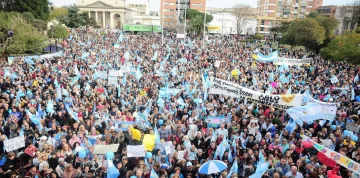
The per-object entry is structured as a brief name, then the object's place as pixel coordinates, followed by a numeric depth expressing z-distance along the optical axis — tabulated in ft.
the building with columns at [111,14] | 280.92
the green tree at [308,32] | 113.39
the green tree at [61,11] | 233.35
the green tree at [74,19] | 195.89
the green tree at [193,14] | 236.84
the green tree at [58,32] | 115.16
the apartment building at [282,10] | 260.42
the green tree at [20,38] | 77.46
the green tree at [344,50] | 75.56
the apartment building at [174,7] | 278.26
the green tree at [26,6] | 140.73
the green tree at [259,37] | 204.23
